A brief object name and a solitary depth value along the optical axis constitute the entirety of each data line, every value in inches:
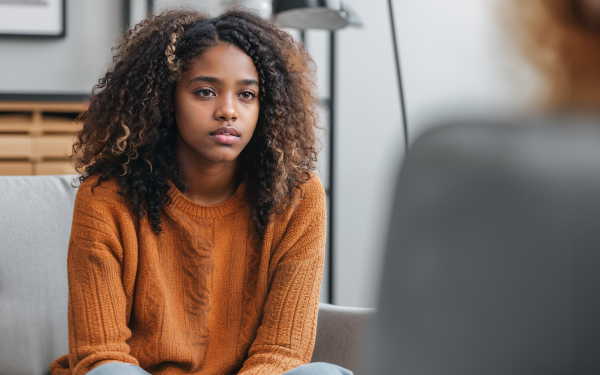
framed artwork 118.4
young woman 88.9
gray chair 35.2
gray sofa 94.9
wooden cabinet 119.5
